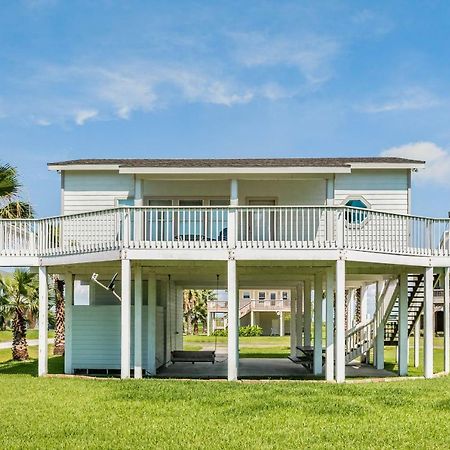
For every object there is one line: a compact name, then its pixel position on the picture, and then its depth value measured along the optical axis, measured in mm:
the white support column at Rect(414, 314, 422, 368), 26597
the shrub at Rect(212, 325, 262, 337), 65250
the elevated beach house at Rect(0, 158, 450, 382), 18875
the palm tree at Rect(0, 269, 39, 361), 32438
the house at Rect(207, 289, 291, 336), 69812
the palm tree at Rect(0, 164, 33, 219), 29389
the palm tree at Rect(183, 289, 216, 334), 76312
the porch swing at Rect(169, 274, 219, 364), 22547
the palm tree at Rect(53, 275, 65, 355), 35594
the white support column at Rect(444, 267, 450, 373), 21531
